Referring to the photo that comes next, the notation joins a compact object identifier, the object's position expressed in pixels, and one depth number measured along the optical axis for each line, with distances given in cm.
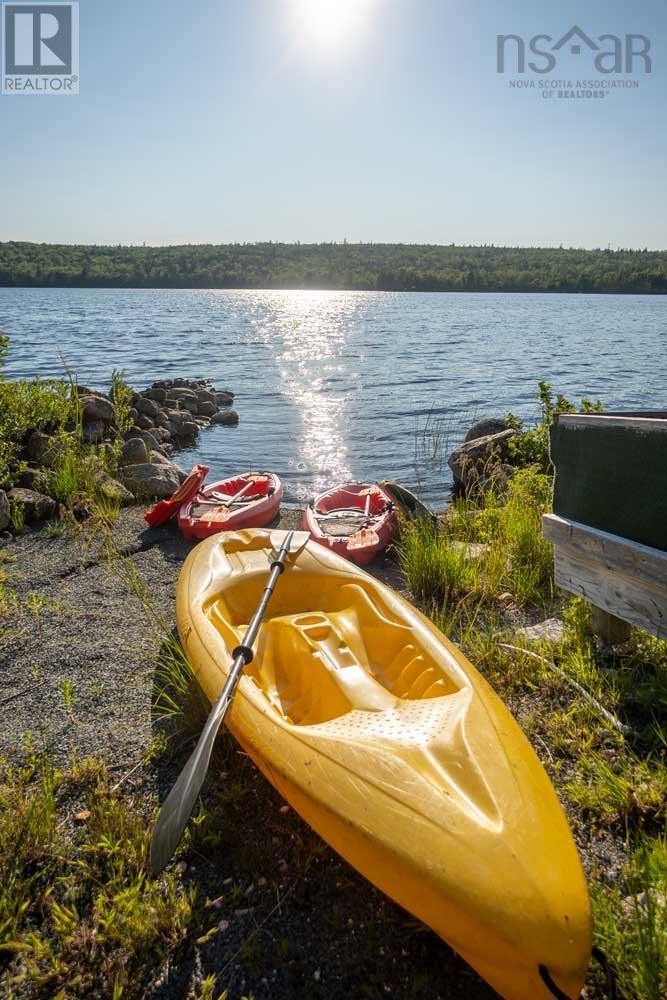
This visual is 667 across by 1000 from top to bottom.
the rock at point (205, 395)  1417
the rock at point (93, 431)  723
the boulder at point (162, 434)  1059
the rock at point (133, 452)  705
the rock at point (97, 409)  749
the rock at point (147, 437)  857
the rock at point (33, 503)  524
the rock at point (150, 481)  651
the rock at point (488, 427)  923
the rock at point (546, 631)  326
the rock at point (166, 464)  711
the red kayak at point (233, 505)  543
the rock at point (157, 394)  1345
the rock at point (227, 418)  1327
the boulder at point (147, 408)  1136
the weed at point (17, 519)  507
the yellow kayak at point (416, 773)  152
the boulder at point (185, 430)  1165
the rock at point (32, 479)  567
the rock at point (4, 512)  500
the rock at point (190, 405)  1355
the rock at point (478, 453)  766
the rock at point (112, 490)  590
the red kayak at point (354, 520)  500
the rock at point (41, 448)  598
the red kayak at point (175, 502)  569
